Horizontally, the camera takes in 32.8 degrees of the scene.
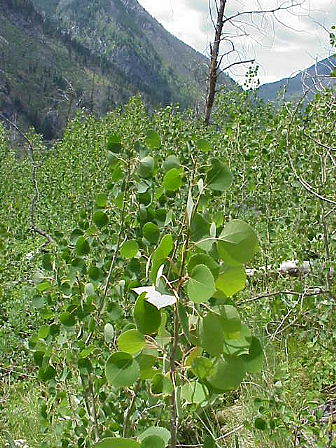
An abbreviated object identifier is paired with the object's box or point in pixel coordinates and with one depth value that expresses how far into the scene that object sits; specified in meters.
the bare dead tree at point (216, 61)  9.67
